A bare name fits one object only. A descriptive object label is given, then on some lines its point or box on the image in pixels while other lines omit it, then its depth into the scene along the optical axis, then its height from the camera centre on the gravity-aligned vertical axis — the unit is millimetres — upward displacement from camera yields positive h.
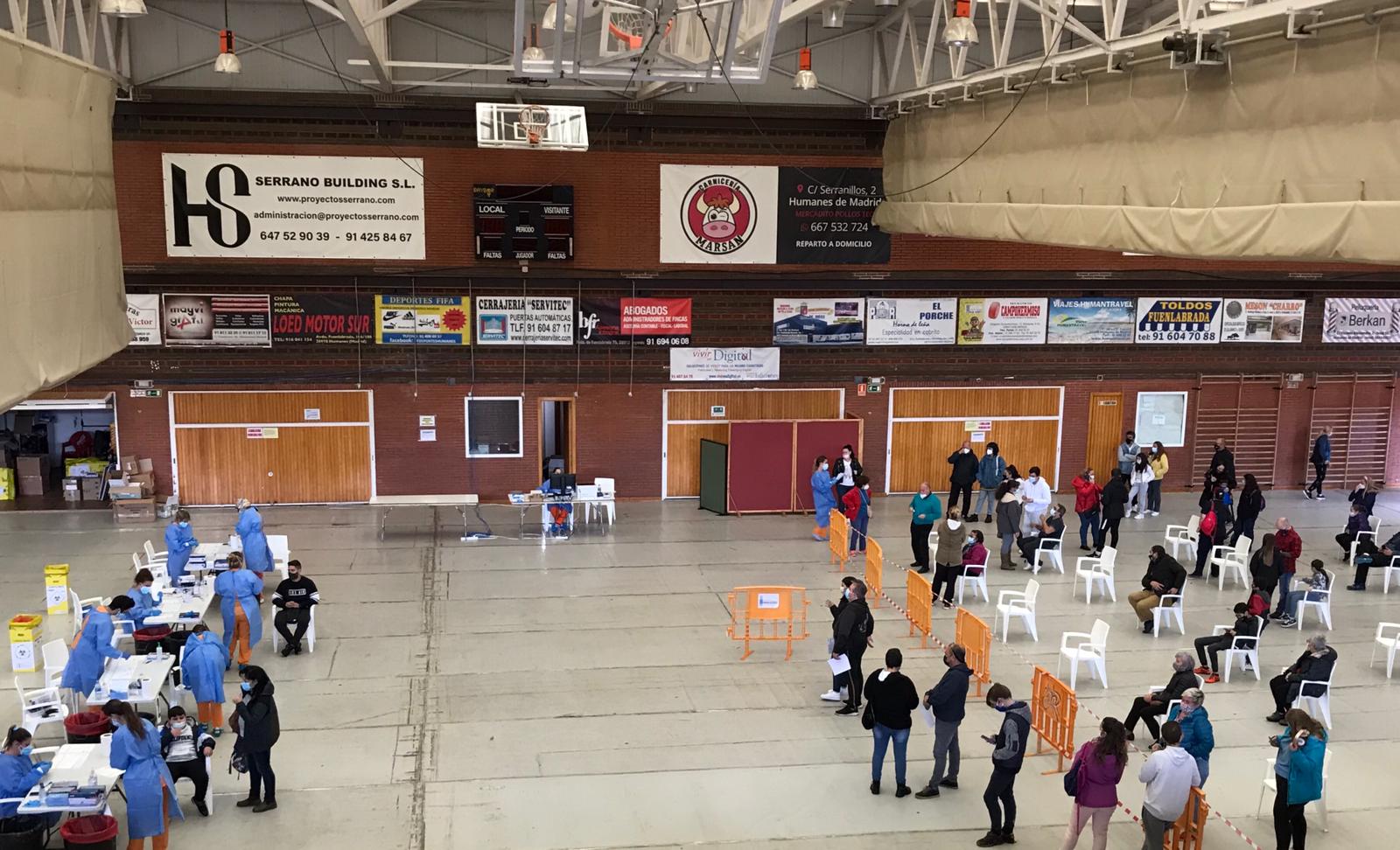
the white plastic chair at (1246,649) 13797 -3863
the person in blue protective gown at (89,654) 11648 -3458
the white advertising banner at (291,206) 20484 +1869
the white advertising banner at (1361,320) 24219 +121
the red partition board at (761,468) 21922 -2824
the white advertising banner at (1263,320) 23844 +90
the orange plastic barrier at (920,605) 14836 -3696
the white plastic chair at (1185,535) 18719 -3560
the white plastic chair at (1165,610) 15219 -3798
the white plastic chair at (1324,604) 15523 -3740
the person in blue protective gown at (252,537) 15945 -3107
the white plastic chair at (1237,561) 17516 -3589
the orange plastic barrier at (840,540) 18219 -3497
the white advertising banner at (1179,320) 23578 +72
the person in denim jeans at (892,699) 10406 -3399
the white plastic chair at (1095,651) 13375 -3810
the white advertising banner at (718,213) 21859 +1960
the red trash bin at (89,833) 9250 -4163
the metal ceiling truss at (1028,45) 10656 +3387
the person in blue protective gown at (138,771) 9148 -3668
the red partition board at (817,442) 22156 -2342
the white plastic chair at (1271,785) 10438 -4163
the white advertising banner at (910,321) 22859 -11
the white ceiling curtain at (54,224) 11328 +944
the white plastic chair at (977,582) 16484 -3768
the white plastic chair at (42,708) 11188 -3890
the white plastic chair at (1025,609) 15055 -3724
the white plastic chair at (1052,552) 17875 -3575
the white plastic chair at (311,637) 14281 -4015
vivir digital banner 22453 -900
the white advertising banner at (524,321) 21766 -108
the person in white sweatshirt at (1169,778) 9219 -3617
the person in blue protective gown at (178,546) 15656 -3167
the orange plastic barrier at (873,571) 16453 -3587
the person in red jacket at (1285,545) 15898 -3006
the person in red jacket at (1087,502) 19125 -2948
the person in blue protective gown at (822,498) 19406 -3023
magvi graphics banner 20922 -169
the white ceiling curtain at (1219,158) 9500 +1674
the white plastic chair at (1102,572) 16750 -3648
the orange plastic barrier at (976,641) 13188 -3716
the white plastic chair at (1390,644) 14127 -3869
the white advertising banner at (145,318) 20781 -156
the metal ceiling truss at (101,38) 19000 +4570
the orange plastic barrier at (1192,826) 9500 -4159
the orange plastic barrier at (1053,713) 11453 -3916
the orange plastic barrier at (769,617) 14609 -3893
